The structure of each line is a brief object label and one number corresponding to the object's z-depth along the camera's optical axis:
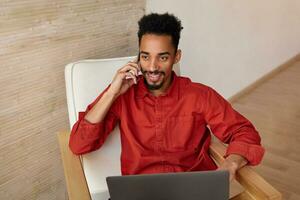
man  1.30
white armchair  1.37
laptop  0.99
